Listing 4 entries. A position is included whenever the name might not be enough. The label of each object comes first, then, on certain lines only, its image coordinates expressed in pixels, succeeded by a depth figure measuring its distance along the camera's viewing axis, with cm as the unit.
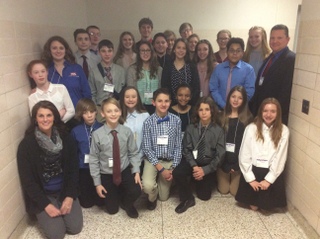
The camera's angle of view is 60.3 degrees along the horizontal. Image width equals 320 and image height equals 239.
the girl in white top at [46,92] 251
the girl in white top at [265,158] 246
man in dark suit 272
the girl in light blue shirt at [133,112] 281
